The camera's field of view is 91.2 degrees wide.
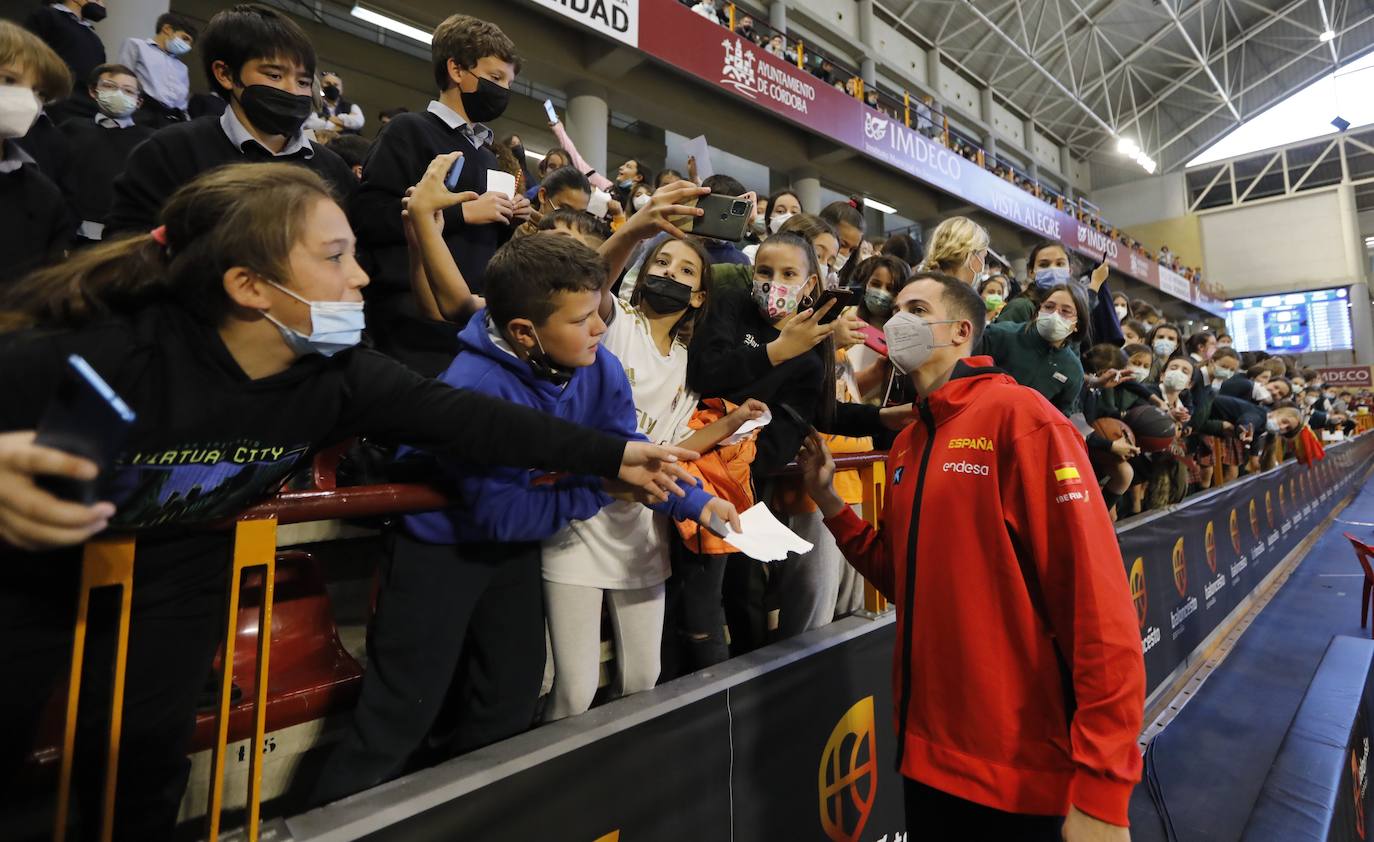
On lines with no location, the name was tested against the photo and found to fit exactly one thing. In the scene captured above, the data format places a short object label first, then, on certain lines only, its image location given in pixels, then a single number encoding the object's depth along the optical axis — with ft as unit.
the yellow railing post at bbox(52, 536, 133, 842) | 2.96
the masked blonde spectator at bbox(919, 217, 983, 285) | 10.05
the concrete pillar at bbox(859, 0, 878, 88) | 53.83
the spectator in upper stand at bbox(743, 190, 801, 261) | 13.34
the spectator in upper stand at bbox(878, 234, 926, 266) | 12.39
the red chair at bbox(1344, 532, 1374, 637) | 18.58
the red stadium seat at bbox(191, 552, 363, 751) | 4.44
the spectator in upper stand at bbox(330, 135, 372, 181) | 10.68
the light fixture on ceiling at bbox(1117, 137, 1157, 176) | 75.44
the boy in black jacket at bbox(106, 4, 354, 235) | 5.25
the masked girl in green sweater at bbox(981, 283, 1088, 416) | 10.46
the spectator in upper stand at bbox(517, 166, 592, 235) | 9.57
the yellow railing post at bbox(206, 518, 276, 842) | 3.28
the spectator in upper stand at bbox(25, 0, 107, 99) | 12.21
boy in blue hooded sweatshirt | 4.30
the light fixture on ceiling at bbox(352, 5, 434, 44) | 26.76
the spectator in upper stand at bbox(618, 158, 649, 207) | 16.03
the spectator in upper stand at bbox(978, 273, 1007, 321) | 14.23
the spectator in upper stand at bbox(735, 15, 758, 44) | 34.45
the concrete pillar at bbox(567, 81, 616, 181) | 29.76
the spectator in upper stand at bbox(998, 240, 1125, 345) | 11.98
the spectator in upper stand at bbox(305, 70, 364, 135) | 18.34
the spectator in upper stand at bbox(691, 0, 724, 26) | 30.34
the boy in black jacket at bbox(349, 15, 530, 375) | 6.32
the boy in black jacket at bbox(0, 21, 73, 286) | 5.91
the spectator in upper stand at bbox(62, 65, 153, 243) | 9.52
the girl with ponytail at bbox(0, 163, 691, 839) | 2.97
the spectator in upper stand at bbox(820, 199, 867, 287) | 13.09
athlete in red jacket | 4.13
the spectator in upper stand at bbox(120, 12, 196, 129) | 11.03
